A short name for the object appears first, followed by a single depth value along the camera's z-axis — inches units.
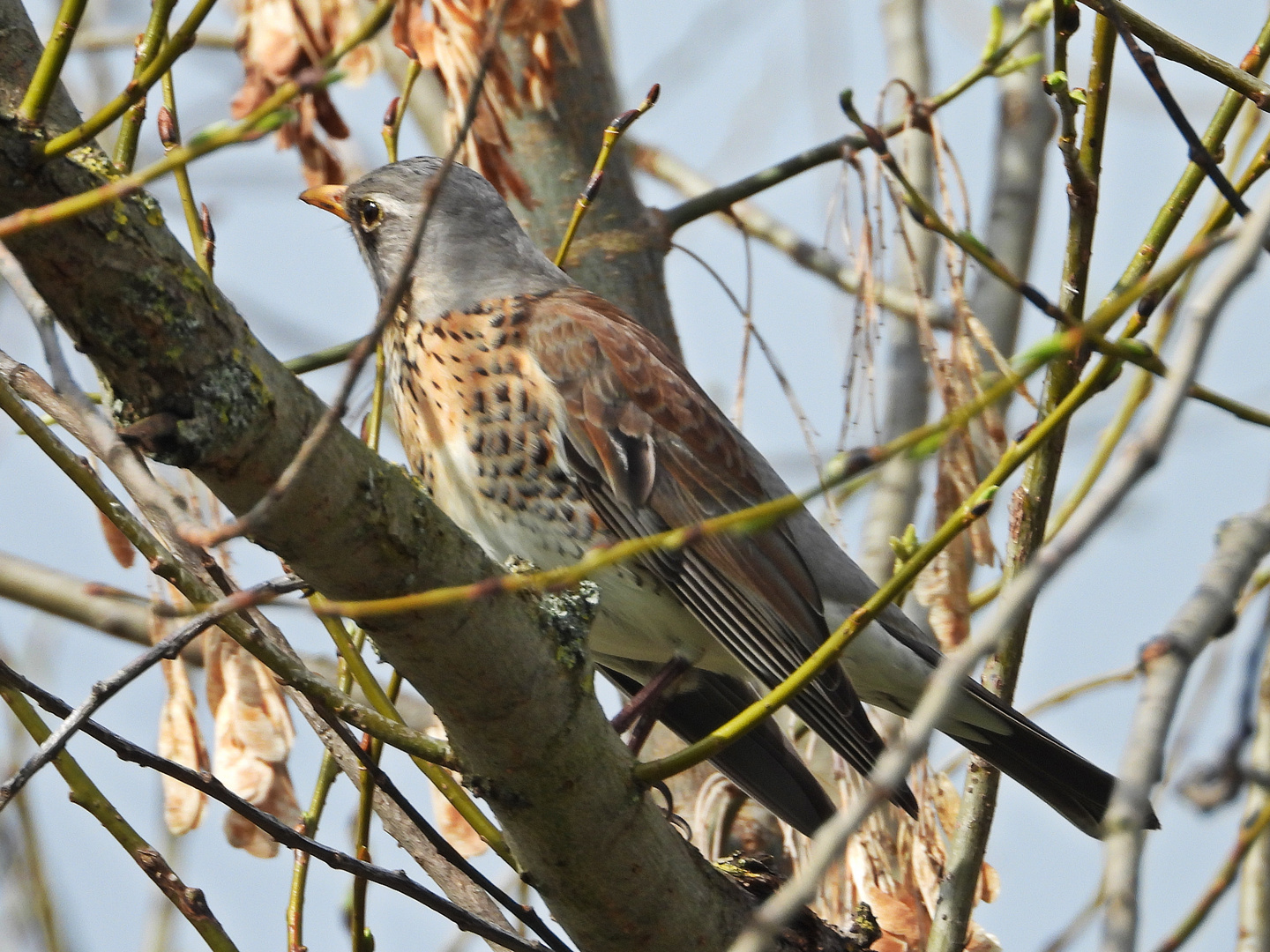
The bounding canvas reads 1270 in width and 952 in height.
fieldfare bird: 271.4
